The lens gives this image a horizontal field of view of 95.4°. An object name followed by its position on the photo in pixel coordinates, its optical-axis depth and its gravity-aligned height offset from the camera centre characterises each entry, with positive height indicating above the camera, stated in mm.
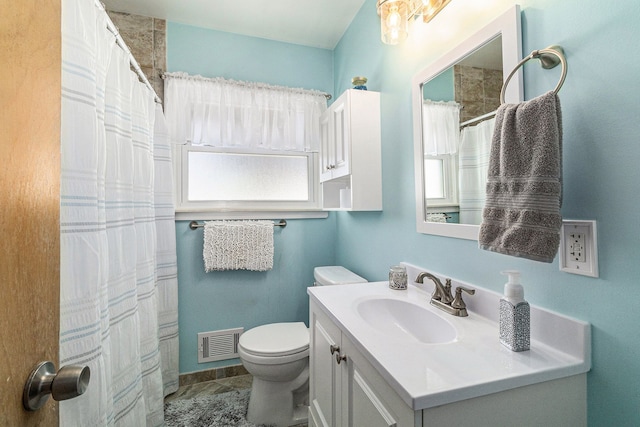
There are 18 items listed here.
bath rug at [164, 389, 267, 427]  1635 -1143
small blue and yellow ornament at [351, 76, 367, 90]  1650 +759
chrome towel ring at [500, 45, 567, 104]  745 +414
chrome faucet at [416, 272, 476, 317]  1000 -308
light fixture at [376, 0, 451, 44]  1277 +881
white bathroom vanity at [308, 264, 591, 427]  613 -365
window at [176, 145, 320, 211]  2078 +284
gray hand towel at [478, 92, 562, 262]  679 +77
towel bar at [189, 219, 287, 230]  2002 -46
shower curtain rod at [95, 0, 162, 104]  1048 +741
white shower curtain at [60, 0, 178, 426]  853 -27
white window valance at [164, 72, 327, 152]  1950 +739
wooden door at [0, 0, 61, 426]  377 +35
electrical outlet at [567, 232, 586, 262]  714 -86
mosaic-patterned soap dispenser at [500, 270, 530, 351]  748 -266
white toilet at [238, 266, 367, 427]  1521 -822
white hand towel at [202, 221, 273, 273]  1970 -191
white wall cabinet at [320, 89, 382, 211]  1613 +374
